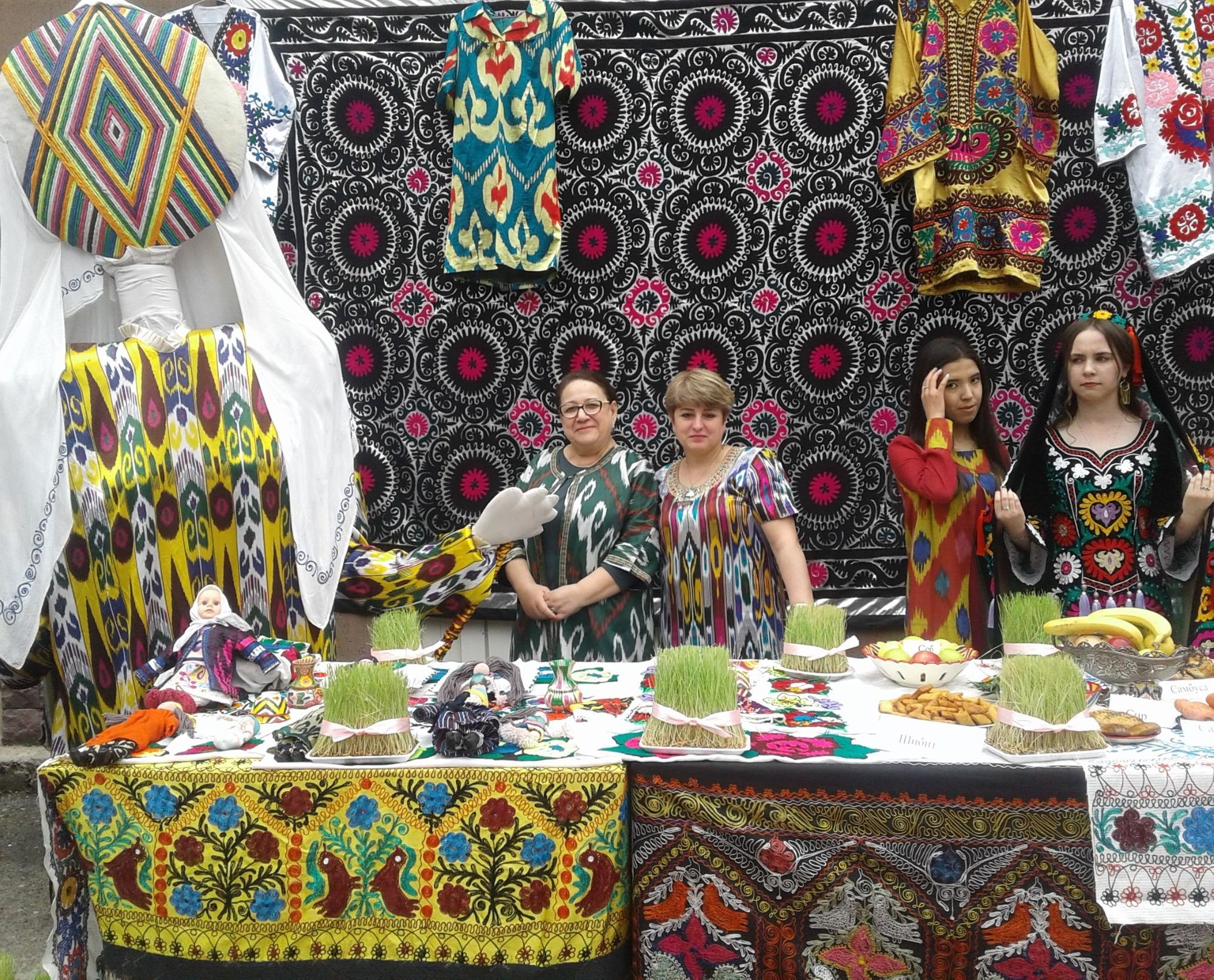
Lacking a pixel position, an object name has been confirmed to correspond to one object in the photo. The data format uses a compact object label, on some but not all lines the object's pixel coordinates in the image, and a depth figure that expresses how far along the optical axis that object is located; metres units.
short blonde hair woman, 2.77
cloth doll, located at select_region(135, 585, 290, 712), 1.96
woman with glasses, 2.80
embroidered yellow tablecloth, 1.64
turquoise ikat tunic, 3.47
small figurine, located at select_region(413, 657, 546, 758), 1.70
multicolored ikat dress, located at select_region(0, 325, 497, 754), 2.20
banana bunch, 2.03
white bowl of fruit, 2.03
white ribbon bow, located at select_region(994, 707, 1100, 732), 1.61
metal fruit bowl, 1.93
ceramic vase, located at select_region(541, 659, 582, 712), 1.98
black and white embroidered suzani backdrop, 3.50
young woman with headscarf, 2.65
